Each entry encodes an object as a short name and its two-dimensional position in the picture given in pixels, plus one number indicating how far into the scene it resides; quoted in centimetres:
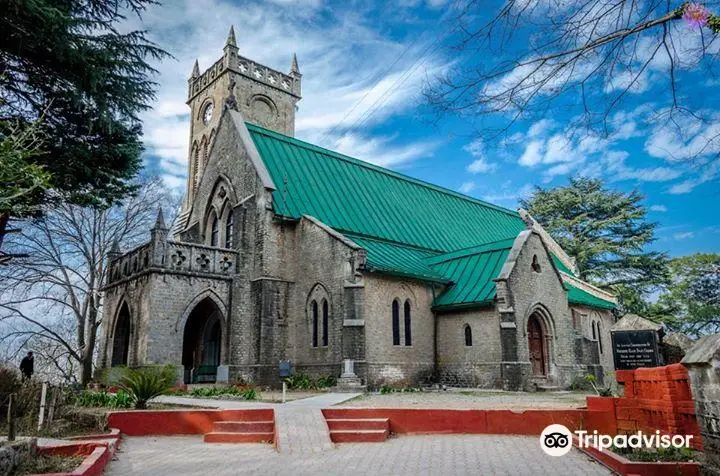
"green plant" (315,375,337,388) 1991
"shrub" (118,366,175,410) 1241
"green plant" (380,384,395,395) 1855
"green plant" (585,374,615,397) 1022
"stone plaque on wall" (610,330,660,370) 1310
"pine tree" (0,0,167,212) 1225
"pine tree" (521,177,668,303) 3922
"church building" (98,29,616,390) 1997
